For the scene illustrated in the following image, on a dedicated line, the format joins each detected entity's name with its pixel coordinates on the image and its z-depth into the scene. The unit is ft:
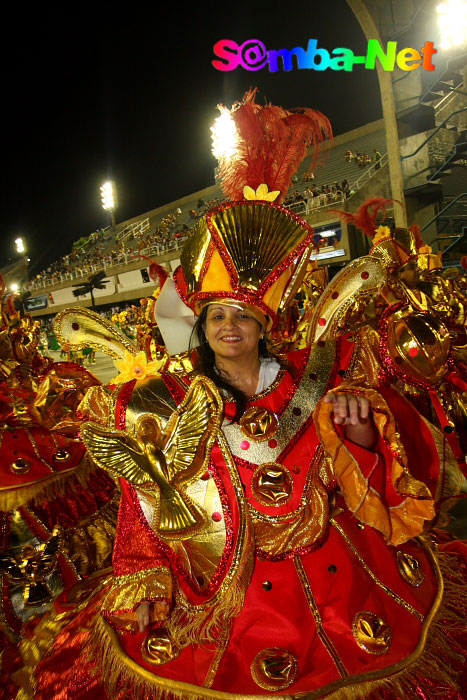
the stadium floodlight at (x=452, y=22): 30.58
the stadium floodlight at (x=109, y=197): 122.83
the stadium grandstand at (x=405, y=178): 35.24
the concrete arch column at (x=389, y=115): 32.83
